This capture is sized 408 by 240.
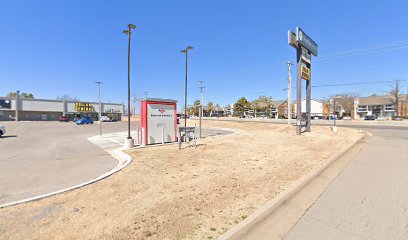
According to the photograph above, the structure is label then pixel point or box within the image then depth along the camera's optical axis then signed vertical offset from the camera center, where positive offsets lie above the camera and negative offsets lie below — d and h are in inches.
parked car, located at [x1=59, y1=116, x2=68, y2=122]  2127.2 -40.3
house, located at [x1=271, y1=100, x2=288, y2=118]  3525.8 +106.3
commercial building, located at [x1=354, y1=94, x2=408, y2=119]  2706.7 +125.4
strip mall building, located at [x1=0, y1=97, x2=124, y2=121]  2167.8 +62.3
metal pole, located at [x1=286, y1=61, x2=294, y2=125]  1315.2 +138.3
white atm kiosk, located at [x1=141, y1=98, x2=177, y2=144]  526.0 -12.7
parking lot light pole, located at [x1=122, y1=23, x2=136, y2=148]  475.6 +186.5
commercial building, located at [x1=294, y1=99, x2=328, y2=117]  3267.7 +119.1
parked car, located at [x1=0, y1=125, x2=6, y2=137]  735.7 -52.4
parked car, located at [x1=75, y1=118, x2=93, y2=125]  1679.1 -48.7
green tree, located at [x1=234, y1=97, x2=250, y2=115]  3639.3 +191.9
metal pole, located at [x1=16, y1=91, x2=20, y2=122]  2139.4 +72.7
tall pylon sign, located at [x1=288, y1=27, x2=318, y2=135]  734.5 +214.7
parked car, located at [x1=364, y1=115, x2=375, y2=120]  2215.2 -12.5
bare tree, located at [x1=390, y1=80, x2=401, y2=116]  2470.5 +234.8
